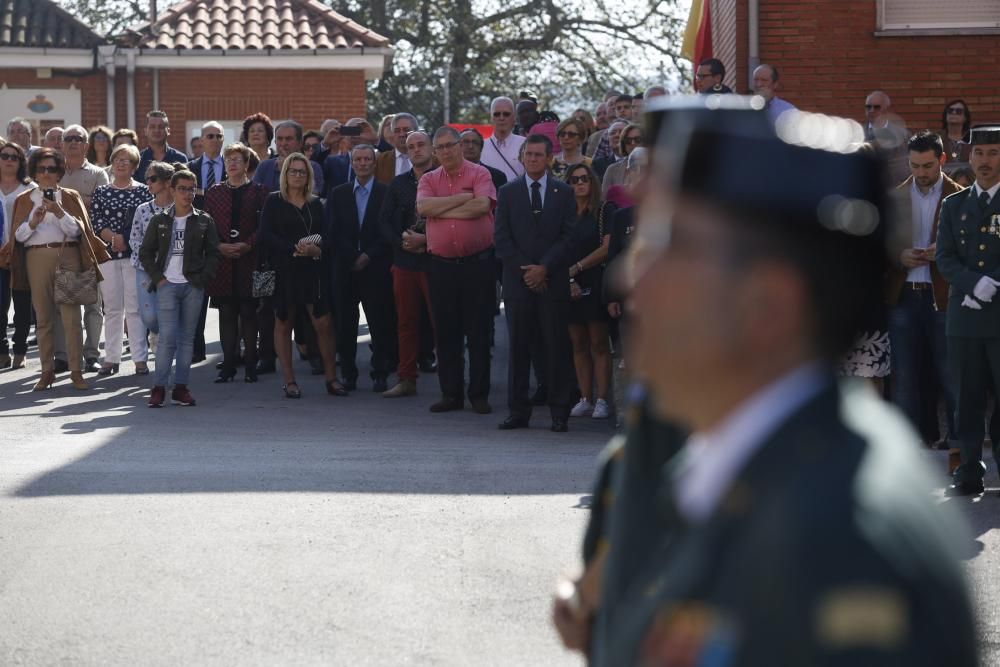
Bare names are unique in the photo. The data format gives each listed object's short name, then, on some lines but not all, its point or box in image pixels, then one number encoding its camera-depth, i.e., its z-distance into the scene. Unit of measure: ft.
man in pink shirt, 40.32
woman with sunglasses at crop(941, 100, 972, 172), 45.85
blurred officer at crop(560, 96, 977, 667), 4.46
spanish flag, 58.80
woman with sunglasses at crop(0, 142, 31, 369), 47.14
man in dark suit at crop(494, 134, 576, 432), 37.96
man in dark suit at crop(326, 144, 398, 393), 44.98
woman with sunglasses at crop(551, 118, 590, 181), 43.75
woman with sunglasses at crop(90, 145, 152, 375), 47.24
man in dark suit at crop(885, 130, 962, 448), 33.24
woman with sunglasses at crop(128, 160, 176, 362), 42.70
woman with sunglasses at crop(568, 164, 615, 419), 38.55
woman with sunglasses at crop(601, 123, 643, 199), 41.60
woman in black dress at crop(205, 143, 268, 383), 46.19
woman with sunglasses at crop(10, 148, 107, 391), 44.11
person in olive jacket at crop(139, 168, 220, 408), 41.24
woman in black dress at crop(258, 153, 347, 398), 43.39
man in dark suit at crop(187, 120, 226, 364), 50.31
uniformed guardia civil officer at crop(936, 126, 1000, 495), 28.81
